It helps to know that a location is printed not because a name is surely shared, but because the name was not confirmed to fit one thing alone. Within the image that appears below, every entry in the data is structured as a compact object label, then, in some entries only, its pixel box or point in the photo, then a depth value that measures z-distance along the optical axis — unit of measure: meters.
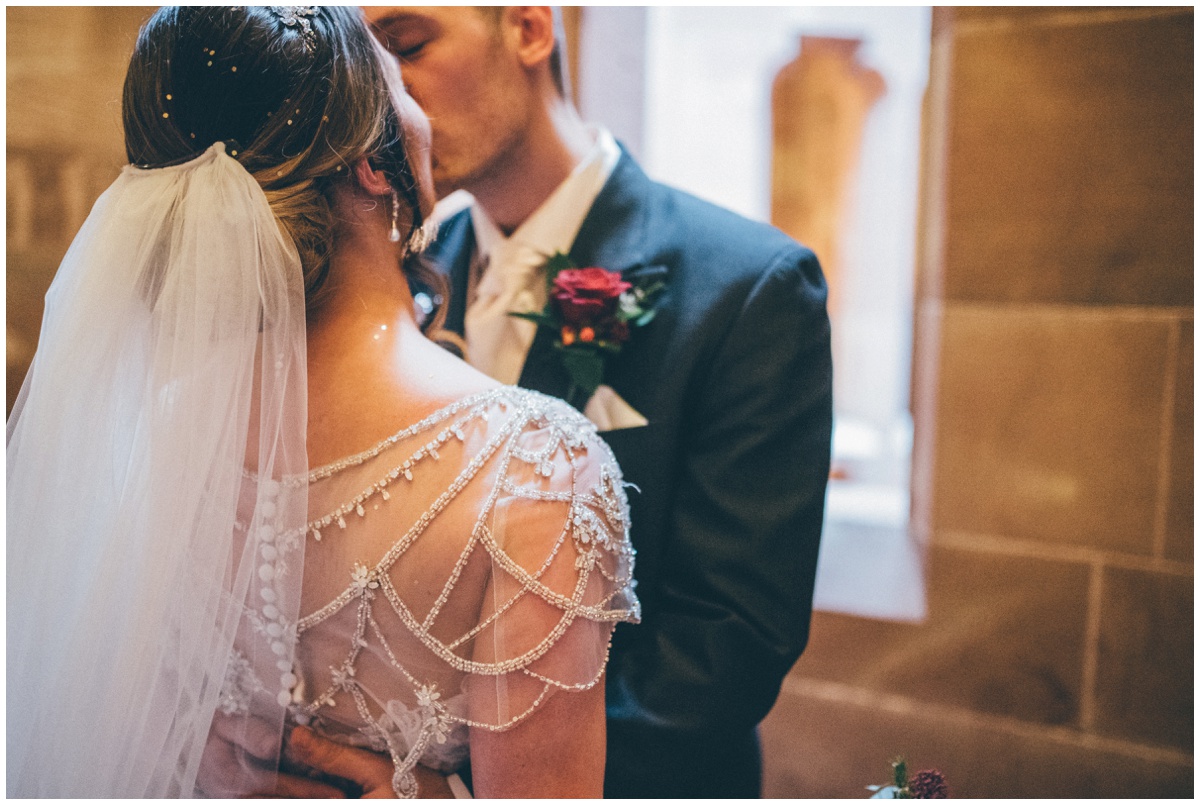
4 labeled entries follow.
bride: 0.99
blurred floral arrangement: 1.26
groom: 1.38
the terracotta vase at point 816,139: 3.85
